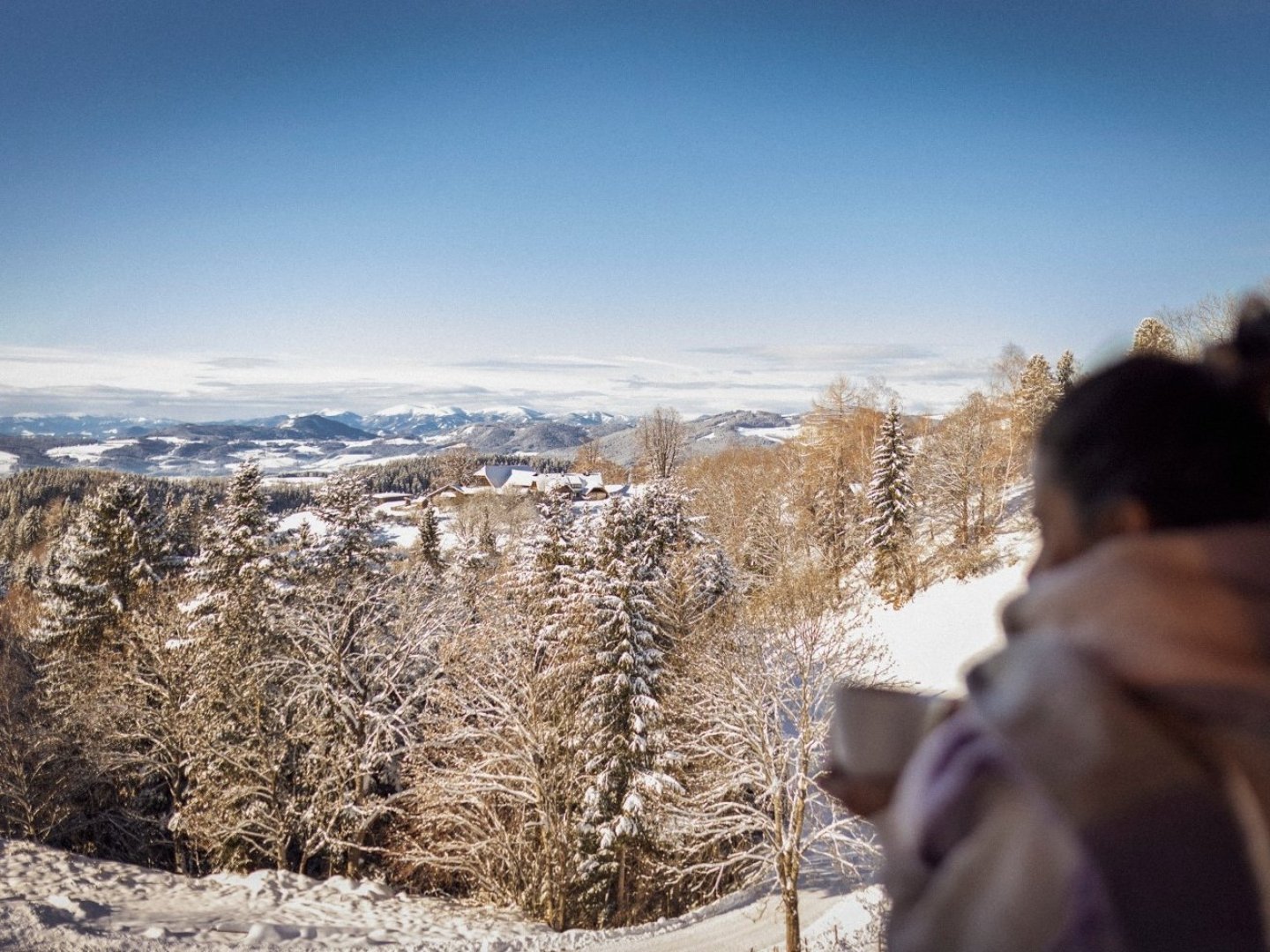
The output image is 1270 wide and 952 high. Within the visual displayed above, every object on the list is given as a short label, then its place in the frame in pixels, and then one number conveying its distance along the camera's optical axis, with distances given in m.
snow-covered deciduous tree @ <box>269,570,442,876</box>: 17.94
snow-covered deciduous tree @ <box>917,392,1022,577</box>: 36.19
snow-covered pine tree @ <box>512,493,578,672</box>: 20.25
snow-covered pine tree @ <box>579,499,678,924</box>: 17.94
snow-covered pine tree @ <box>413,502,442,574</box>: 40.59
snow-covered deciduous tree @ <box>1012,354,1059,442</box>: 35.87
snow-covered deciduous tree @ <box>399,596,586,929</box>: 17.16
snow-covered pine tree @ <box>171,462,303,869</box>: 18.36
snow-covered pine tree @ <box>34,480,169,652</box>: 26.64
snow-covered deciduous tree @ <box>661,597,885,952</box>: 14.72
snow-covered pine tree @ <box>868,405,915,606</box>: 37.06
